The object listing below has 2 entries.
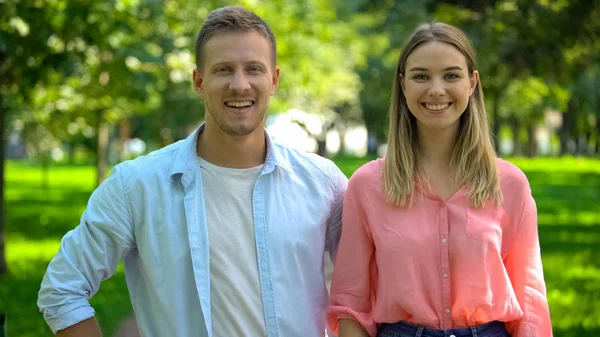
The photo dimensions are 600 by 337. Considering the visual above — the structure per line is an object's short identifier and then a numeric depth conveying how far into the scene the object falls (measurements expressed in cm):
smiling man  338
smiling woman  337
